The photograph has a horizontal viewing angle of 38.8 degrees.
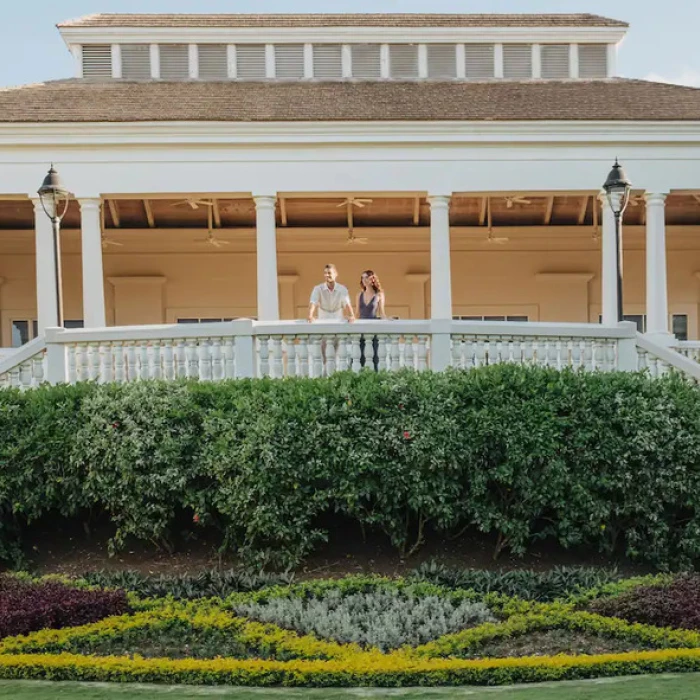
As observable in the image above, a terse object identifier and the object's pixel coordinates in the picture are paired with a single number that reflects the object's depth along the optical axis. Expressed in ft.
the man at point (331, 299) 47.06
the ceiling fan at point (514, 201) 83.20
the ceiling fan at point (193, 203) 79.12
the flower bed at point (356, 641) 26.00
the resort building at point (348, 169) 72.90
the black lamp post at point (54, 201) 50.03
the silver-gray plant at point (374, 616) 30.01
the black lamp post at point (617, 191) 52.86
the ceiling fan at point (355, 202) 80.64
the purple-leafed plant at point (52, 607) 30.25
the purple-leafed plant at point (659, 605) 30.42
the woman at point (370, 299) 48.88
